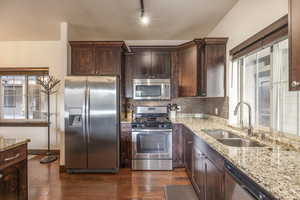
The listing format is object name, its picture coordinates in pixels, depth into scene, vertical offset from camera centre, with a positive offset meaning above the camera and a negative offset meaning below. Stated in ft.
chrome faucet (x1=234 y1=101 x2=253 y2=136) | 7.53 -1.18
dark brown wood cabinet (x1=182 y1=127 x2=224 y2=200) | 5.71 -2.52
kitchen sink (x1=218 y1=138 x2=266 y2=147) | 6.91 -1.54
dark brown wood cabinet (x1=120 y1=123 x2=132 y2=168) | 12.30 -2.76
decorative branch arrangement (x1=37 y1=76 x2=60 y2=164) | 13.74 +0.96
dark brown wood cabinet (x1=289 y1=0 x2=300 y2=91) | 4.10 +1.23
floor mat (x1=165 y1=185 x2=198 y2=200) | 8.84 -4.36
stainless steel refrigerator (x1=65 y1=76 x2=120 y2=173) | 11.41 -1.38
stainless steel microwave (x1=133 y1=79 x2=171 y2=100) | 13.46 +0.80
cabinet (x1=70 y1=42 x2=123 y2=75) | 12.35 +2.58
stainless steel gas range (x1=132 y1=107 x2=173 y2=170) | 11.96 -2.76
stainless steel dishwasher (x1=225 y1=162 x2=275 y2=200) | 3.51 -1.80
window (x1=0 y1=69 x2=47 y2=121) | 15.61 +0.13
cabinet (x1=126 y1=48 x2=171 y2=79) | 13.66 +2.64
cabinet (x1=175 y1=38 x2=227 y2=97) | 10.89 +1.96
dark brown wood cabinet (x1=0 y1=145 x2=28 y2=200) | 5.45 -2.20
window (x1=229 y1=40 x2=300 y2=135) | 6.34 +0.44
